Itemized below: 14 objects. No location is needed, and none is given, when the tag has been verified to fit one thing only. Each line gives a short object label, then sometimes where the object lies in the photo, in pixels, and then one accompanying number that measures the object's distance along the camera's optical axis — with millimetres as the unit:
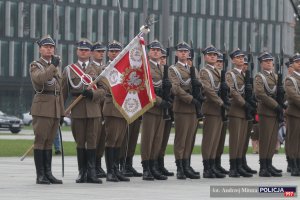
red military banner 17500
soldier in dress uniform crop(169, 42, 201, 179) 18156
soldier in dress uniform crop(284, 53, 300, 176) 19328
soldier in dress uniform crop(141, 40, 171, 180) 18000
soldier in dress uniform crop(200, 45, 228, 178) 18625
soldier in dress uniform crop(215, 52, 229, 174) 19500
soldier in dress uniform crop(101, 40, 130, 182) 17547
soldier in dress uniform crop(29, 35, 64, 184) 16609
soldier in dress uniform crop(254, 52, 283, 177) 19250
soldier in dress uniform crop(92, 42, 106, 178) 17688
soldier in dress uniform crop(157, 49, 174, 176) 18938
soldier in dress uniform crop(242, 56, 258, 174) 19750
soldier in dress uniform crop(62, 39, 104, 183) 17062
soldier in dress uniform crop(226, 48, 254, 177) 19078
